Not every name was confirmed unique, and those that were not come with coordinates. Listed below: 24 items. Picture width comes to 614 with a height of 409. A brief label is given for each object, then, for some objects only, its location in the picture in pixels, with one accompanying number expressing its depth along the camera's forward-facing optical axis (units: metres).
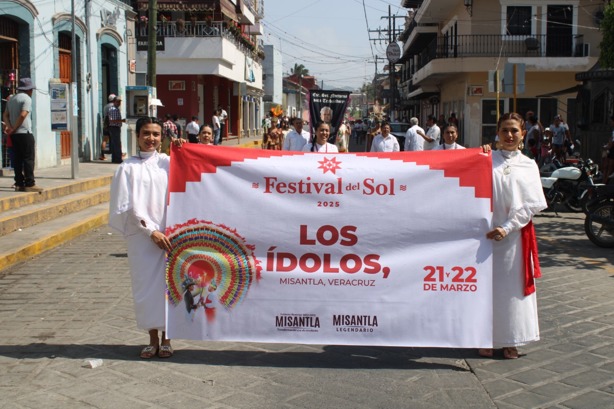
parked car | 32.22
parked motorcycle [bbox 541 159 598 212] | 14.53
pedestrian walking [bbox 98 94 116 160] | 21.64
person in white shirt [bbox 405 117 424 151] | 17.14
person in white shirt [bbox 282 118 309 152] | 12.02
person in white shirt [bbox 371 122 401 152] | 15.06
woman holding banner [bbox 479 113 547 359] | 5.54
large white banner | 5.50
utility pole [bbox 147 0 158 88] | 21.34
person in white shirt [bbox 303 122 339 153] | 9.38
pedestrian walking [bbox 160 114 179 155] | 16.34
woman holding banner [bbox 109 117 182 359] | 5.52
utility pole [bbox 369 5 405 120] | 75.41
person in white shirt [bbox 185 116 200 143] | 30.23
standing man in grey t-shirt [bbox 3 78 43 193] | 12.72
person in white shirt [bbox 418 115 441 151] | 16.22
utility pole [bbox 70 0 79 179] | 15.91
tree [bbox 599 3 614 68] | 19.75
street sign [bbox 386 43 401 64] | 63.91
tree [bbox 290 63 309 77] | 163.00
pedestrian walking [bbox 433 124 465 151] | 10.64
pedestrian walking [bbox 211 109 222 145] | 33.06
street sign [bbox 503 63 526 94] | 17.86
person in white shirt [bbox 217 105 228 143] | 37.30
